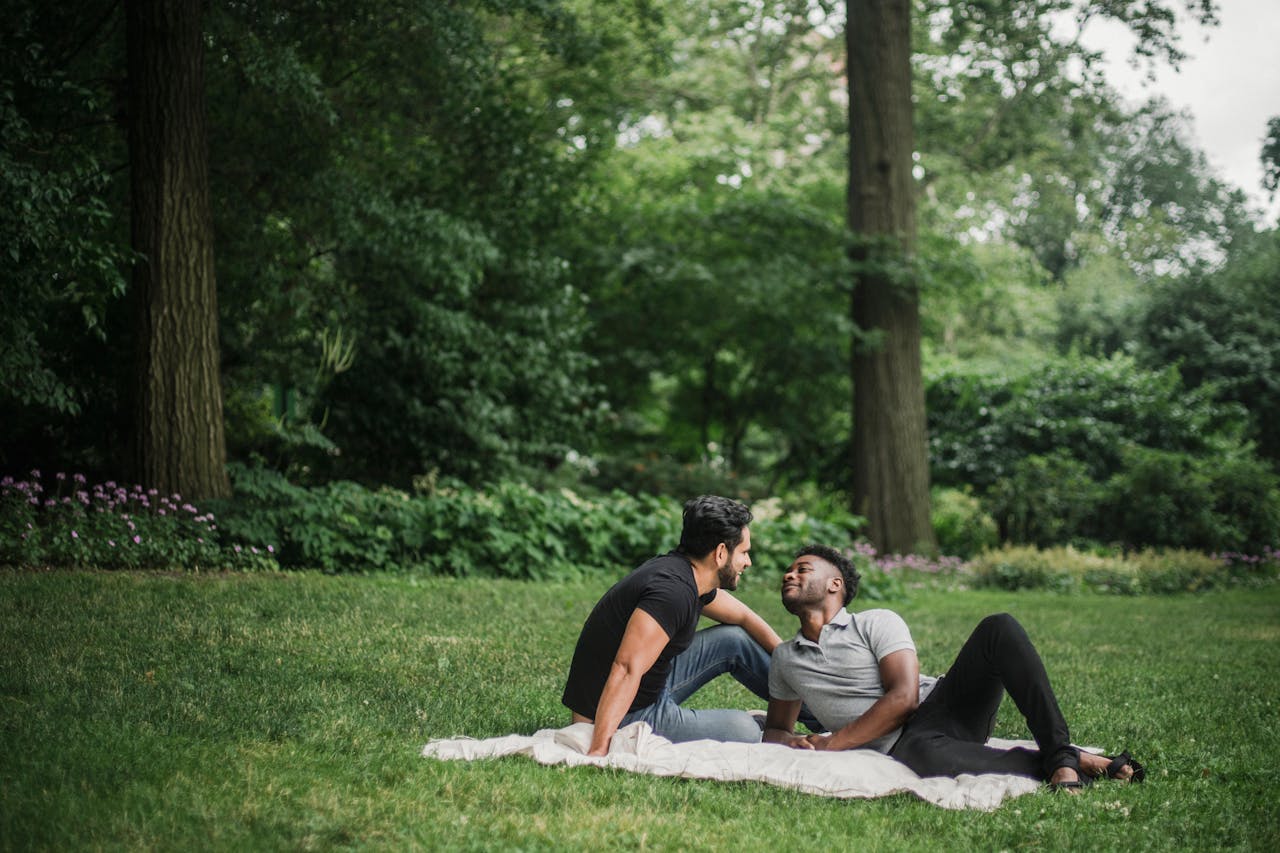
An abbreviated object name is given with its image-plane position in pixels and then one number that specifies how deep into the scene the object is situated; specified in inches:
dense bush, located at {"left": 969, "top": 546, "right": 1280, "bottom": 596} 553.0
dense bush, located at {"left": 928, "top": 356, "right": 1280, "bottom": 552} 617.0
